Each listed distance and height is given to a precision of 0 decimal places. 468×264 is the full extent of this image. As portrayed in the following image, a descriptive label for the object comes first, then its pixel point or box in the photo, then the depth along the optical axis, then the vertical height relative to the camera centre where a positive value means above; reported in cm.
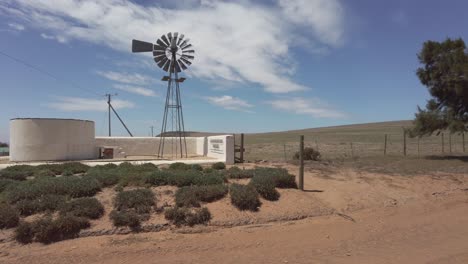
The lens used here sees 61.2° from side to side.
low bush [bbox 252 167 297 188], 1208 -105
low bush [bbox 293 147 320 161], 2284 -68
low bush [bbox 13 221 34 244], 773 -178
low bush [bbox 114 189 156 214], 929 -142
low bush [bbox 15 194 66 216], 888 -140
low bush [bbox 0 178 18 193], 1100 -114
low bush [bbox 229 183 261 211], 1004 -142
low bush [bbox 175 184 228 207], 985 -133
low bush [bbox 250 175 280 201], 1095 -125
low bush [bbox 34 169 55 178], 1377 -109
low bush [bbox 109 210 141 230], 855 -166
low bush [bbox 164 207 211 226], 897 -168
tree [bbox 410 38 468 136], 2214 +328
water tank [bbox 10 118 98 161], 2253 +23
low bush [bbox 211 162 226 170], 1669 -98
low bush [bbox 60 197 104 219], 874 -146
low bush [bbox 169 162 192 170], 1580 -96
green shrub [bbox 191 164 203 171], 1559 -98
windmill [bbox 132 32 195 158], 2519 +565
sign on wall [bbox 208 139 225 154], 2230 -16
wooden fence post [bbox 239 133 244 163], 2160 -62
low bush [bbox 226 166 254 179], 1306 -102
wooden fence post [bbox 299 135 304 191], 1220 -91
